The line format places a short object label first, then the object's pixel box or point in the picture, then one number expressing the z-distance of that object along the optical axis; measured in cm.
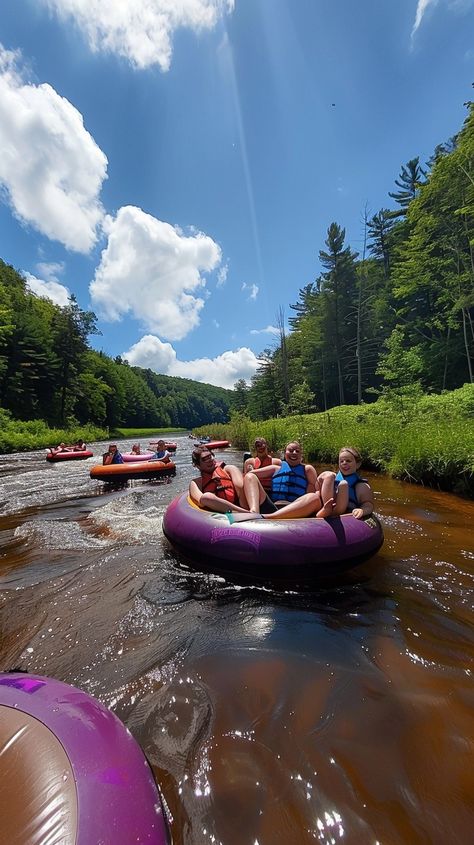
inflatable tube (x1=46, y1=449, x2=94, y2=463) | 1515
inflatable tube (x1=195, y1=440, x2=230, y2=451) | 1975
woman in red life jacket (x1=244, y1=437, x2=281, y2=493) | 512
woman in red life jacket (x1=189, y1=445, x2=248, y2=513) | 404
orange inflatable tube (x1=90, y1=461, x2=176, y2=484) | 941
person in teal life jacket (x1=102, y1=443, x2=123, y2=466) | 1006
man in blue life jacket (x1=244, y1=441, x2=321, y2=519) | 423
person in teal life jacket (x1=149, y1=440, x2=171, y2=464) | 1060
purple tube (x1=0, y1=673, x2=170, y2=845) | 97
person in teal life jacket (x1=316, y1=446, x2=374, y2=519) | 378
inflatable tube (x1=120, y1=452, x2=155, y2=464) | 1192
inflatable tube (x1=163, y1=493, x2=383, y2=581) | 331
